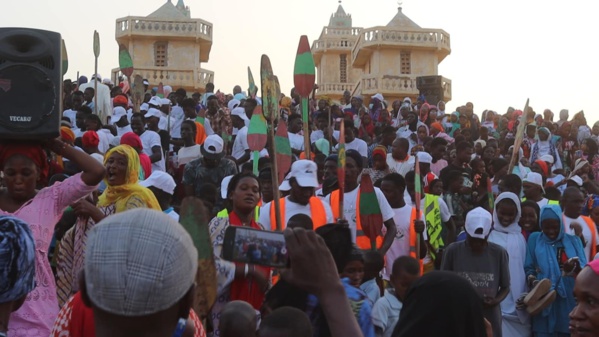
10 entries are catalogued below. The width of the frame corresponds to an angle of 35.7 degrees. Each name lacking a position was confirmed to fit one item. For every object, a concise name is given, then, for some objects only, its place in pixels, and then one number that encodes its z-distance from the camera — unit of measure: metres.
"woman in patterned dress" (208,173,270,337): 4.36
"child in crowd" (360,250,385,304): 5.55
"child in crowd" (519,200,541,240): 7.81
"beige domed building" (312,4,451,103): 40.59
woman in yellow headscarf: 4.56
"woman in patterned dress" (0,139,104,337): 3.99
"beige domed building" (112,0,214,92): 41.03
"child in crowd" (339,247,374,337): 3.16
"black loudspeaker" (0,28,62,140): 4.06
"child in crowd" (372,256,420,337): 5.26
